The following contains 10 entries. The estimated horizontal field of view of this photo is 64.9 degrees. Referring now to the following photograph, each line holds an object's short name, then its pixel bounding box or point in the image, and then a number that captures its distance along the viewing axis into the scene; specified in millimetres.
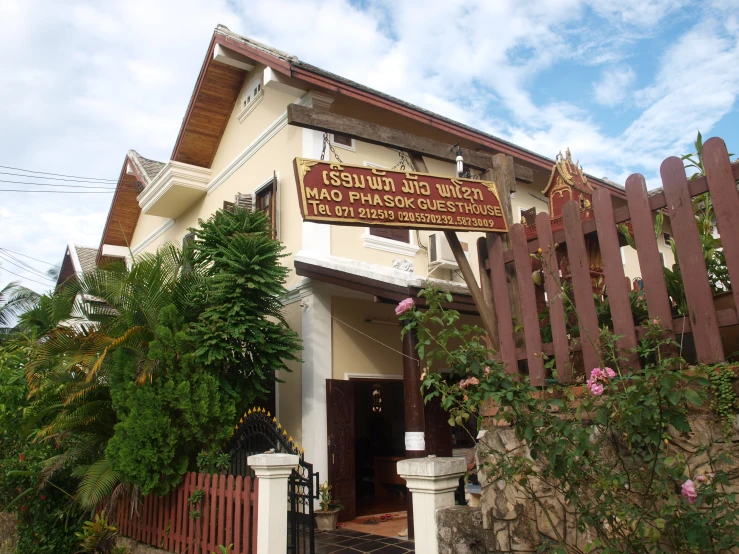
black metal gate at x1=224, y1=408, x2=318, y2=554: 5672
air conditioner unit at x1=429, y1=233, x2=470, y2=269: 10164
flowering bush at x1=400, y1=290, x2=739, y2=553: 2719
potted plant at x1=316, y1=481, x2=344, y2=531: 7758
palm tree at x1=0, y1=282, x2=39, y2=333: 14250
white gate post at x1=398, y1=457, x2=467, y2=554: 4023
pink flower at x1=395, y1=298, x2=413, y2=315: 3560
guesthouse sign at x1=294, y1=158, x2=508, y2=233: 4465
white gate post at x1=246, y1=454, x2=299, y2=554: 5305
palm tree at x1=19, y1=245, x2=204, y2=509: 7488
